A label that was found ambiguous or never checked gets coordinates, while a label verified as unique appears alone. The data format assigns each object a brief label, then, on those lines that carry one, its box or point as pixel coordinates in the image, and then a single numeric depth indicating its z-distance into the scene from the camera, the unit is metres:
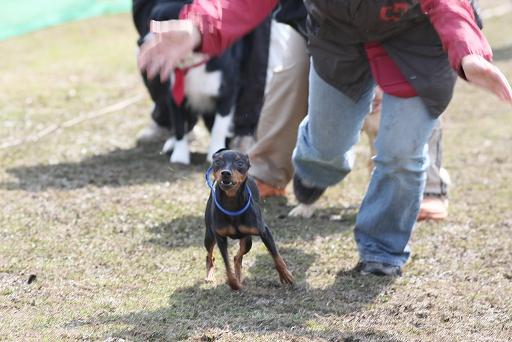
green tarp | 20.94
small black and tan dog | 7.82
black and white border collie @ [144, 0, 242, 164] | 13.84
